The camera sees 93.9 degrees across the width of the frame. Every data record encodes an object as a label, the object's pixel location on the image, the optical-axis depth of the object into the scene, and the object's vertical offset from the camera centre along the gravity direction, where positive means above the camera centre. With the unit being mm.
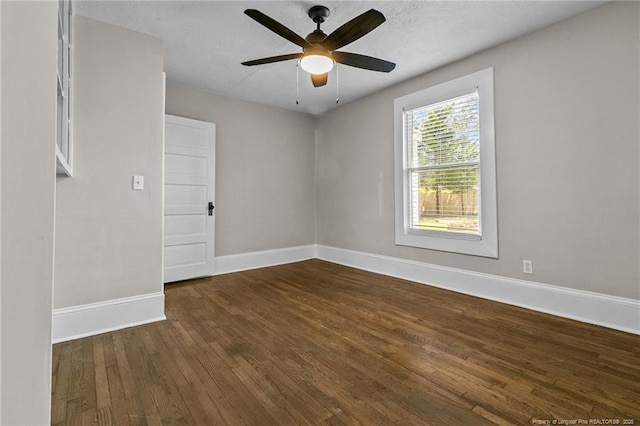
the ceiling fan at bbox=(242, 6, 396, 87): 2131 +1408
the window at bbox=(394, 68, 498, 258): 3270 +617
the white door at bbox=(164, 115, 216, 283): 3971 +298
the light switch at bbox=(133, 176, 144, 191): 2711 +337
